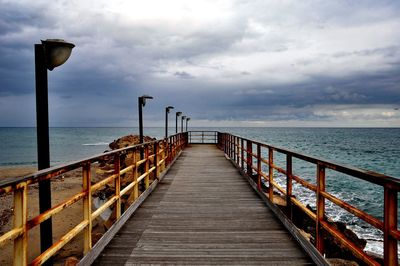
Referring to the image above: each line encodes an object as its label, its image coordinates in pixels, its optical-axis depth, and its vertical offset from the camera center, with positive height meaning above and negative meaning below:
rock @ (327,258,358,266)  5.76 -2.57
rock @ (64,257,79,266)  5.80 -2.55
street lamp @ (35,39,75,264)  3.54 +0.35
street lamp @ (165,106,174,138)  19.77 +0.69
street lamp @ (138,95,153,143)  11.46 +0.64
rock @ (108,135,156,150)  28.14 -1.68
